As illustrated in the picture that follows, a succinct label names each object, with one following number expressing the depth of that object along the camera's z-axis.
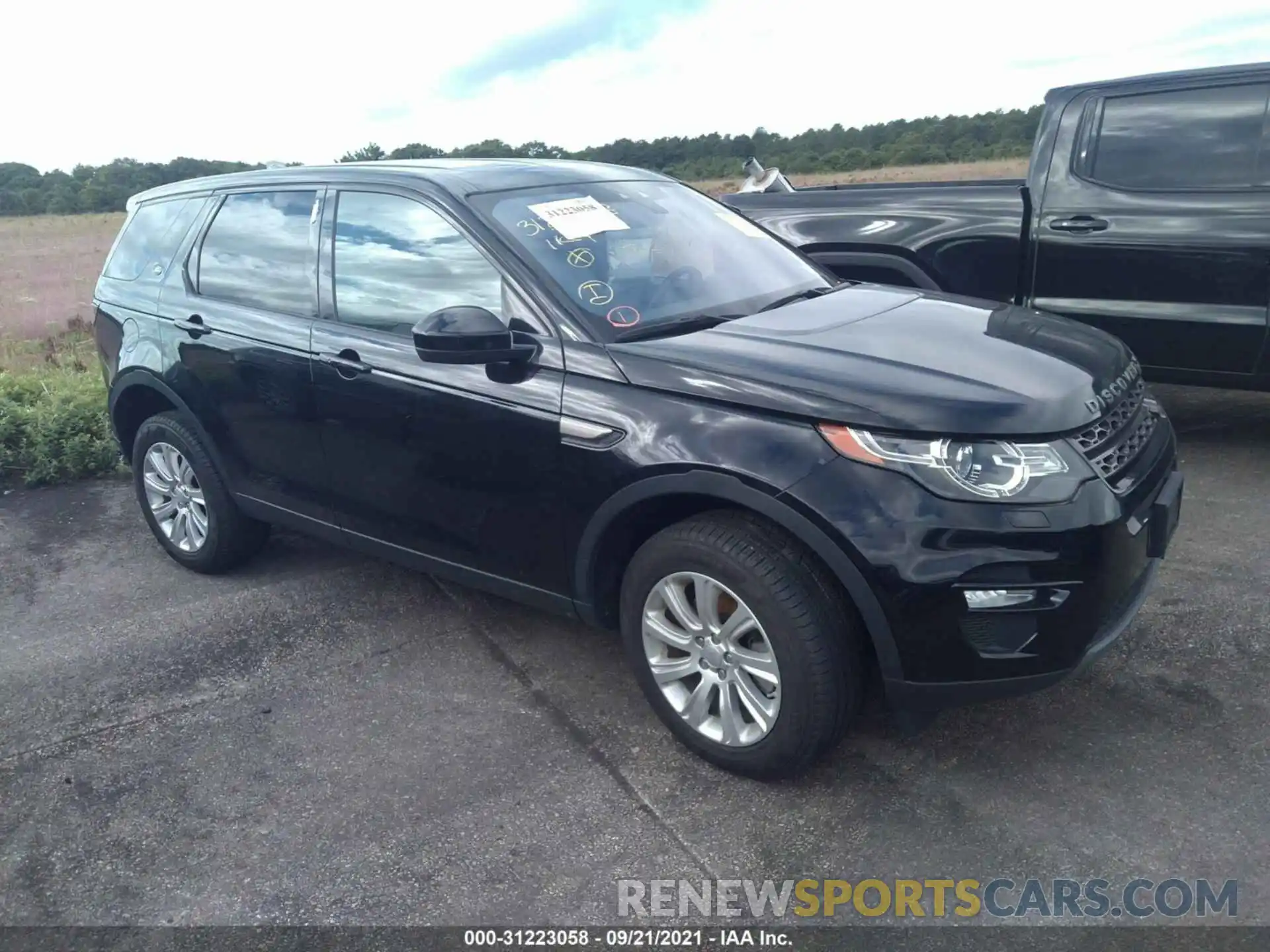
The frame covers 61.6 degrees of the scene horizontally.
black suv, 2.74
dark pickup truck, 5.20
